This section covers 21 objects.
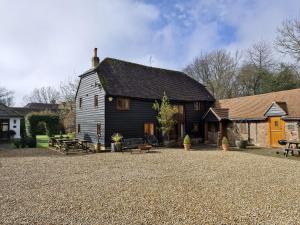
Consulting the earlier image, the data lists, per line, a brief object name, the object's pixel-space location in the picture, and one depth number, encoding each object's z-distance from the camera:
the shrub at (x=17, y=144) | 23.05
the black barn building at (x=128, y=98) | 21.81
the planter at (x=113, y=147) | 20.19
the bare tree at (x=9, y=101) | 71.44
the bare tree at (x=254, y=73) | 41.50
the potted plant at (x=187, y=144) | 21.05
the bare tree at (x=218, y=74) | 45.81
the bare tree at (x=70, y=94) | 39.52
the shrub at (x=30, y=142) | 23.39
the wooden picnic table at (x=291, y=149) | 16.45
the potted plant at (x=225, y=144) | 20.34
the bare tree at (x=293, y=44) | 29.64
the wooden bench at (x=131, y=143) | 21.50
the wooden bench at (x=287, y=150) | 16.47
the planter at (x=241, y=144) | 21.73
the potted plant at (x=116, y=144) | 20.14
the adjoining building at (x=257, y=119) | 20.38
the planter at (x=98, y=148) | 20.47
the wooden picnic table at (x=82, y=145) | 20.97
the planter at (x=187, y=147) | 21.06
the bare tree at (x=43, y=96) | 88.68
